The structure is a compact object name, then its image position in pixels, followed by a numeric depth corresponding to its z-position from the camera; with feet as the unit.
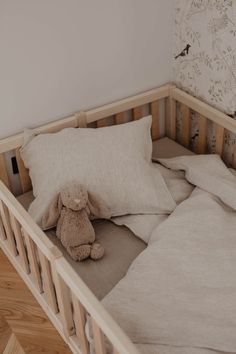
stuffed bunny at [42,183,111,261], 5.27
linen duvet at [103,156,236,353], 4.28
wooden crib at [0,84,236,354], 4.08
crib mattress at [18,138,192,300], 5.08
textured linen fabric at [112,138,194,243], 5.60
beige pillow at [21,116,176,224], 5.61
